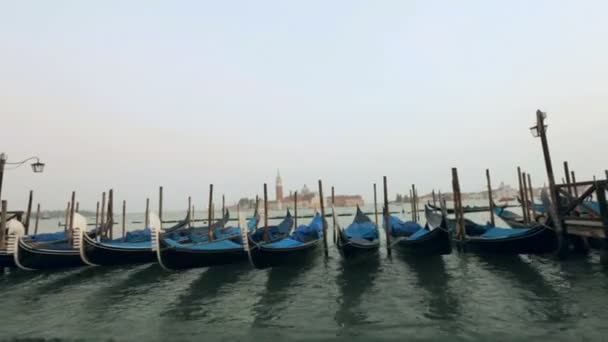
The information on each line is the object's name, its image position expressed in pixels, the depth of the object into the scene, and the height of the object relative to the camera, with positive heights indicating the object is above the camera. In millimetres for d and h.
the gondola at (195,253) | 7621 -1104
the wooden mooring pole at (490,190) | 11459 +246
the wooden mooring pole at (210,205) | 11209 +106
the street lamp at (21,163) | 9328 +1444
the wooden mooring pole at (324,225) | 9894 -643
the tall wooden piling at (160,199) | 14073 +476
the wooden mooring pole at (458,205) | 9555 -197
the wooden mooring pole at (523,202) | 11697 -231
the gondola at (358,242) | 8562 -1141
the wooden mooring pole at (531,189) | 11890 +234
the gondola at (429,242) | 8531 -1170
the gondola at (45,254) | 8250 -1053
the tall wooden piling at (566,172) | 12162 +821
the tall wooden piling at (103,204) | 12880 +315
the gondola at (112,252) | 8492 -1090
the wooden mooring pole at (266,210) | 10743 -153
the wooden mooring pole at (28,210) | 11919 +189
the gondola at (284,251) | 7887 -1185
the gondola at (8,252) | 8234 -922
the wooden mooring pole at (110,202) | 12390 +359
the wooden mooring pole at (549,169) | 7688 +598
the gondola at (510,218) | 13094 -952
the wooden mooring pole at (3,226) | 9102 -268
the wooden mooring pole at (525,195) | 11710 +0
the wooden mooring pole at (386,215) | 10038 -441
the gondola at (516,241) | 7609 -1098
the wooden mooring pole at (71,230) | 10930 -553
